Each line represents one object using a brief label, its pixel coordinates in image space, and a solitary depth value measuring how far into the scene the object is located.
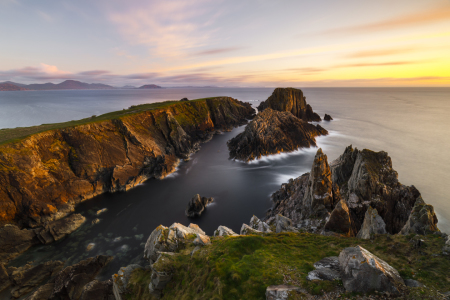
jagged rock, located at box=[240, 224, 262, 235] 21.74
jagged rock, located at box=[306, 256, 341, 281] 10.85
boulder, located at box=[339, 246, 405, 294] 9.16
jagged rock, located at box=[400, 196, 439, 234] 15.42
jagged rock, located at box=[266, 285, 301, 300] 10.04
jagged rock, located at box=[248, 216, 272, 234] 24.17
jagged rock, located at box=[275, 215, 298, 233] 22.95
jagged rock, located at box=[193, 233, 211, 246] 17.23
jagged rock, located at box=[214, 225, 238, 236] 21.25
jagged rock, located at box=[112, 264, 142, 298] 15.64
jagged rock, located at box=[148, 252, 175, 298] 14.30
